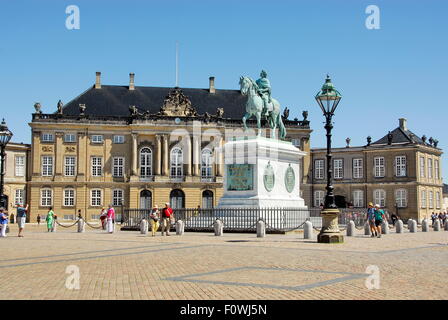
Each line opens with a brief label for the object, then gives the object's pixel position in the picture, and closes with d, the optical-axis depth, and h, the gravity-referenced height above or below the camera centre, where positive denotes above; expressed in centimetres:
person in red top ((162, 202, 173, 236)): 2417 -132
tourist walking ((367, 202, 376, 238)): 2319 -134
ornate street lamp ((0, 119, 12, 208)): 2570 +237
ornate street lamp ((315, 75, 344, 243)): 1725 +0
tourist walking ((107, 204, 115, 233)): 2791 -165
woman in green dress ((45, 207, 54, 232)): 3067 -175
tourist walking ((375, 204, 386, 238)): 2313 -134
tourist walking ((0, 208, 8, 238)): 2408 -154
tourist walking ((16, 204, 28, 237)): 2497 -122
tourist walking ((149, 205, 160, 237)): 2405 -140
